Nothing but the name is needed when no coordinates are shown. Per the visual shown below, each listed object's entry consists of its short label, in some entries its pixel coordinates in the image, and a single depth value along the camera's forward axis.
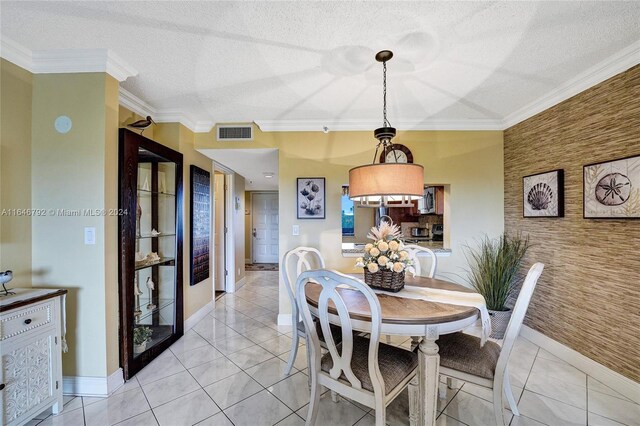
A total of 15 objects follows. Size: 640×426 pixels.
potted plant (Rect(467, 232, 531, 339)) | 2.82
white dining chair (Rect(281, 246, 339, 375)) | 2.21
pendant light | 1.69
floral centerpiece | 1.88
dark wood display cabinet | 2.10
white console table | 1.51
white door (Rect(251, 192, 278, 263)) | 7.48
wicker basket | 1.92
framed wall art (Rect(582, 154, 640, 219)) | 1.90
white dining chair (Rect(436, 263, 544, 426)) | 1.48
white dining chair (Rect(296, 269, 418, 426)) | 1.36
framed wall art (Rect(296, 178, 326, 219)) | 3.24
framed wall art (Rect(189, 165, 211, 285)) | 3.20
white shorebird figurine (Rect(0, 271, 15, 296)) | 1.56
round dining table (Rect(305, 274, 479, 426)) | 1.45
